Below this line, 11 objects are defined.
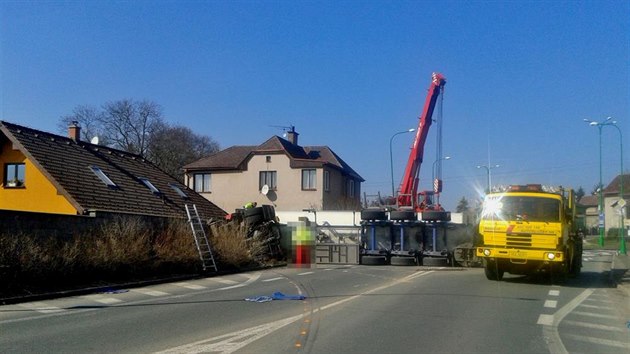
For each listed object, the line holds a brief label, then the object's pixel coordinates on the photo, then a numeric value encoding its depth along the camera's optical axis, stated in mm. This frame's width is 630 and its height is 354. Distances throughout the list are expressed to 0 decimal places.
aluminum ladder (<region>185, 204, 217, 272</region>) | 24000
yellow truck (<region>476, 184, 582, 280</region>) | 18281
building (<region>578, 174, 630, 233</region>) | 69688
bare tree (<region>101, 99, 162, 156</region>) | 68188
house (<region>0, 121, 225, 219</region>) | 25359
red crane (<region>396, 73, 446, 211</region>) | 35531
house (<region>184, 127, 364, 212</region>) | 51562
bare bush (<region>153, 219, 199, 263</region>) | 22583
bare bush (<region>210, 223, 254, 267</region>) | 25938
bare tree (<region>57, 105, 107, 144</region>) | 65375
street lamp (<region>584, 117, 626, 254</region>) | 39575
